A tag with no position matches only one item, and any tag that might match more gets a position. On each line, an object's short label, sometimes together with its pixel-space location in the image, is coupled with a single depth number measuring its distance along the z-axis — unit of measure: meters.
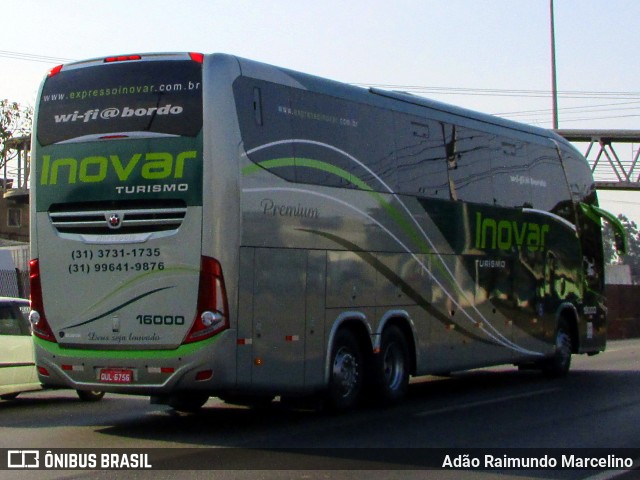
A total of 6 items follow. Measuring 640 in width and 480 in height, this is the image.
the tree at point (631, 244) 177.61
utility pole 39.97
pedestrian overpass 51.42
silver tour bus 11.47
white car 14.40
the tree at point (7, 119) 56.31
